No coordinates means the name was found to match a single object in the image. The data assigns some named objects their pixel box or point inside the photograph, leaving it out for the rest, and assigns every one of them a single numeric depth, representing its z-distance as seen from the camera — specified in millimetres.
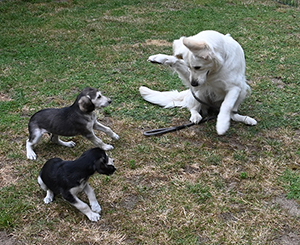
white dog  4324
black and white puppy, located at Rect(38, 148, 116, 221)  3242
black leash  4750
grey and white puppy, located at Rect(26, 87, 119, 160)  4160
